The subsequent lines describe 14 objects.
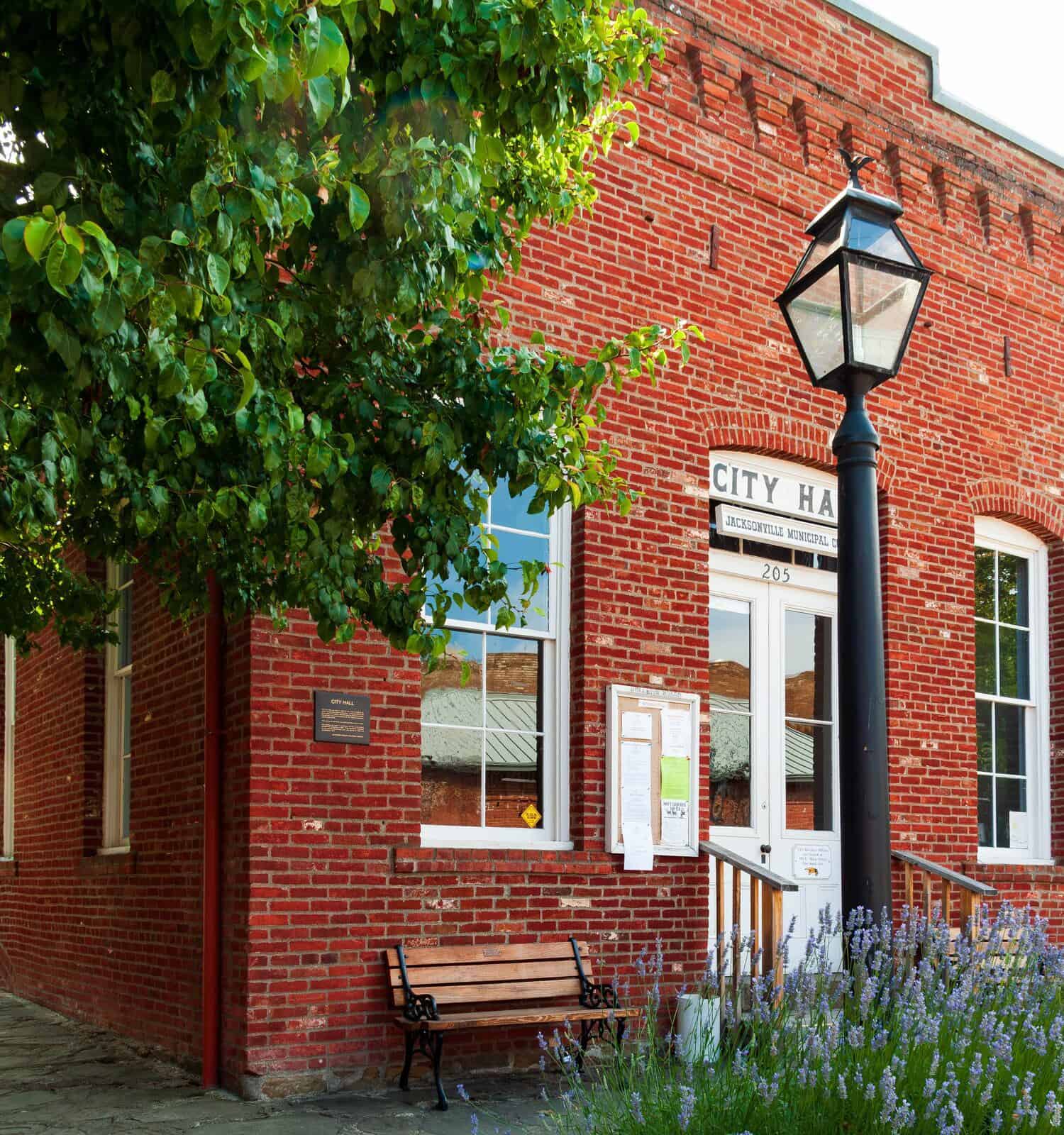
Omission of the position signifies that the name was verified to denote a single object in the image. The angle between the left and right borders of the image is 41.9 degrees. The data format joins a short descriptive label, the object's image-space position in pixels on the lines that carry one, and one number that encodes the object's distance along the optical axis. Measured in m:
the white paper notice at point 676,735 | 8.70
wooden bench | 6.95
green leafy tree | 3.86
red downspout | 7.13
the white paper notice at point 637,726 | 8.50
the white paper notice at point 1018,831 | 11.51
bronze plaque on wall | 7.30
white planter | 4.66
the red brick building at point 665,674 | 7.27
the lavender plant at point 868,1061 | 4.14
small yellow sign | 8.32
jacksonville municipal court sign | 9.50
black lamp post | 5.46
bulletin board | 8.39
